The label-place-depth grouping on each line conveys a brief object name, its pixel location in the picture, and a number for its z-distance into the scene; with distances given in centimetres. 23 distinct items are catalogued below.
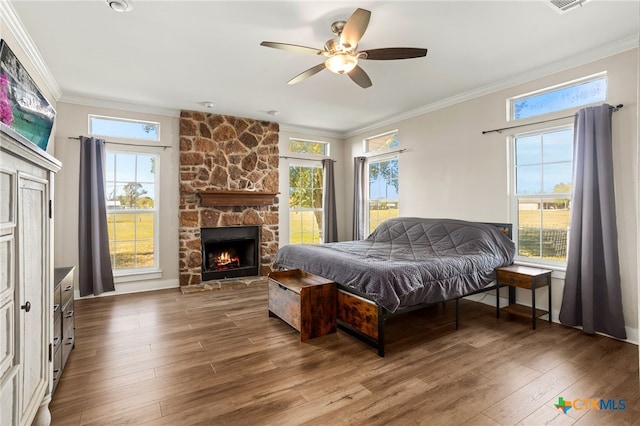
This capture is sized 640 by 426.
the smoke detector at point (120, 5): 235
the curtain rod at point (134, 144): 446
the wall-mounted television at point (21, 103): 226
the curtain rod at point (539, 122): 304
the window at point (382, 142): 566
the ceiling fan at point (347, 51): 237
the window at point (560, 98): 327
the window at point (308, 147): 626
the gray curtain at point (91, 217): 440
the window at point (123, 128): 467
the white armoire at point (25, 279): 118
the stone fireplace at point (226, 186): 516
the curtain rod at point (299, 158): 606
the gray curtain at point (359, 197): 618
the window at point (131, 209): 480
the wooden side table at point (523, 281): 331
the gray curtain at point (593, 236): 301
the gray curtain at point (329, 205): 641
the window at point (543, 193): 354
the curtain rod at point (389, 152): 541
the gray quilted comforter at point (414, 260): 277
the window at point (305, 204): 629
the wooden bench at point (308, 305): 304
